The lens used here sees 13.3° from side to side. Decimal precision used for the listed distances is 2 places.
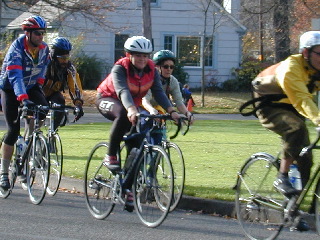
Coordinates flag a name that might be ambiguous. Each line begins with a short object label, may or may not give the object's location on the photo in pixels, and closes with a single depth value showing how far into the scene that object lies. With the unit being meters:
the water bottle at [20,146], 16.27
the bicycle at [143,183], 12.68
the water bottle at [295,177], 11.18
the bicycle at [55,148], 15.79
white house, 65.23
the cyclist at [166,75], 15.89
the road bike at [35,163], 15.44
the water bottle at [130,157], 13.25
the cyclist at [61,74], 17.00
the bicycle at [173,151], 12.43
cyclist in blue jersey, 15.56
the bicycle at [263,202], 11.17
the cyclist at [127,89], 13.24
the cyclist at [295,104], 10.91
